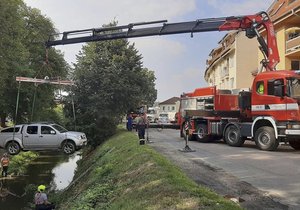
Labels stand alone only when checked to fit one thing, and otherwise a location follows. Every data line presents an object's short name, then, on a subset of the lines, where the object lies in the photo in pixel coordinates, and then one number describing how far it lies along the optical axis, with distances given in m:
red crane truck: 9.84
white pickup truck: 13.14
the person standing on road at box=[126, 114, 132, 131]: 19.42
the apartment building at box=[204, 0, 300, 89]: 18.94
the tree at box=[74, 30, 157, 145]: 18.33
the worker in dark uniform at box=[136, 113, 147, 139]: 11.25
